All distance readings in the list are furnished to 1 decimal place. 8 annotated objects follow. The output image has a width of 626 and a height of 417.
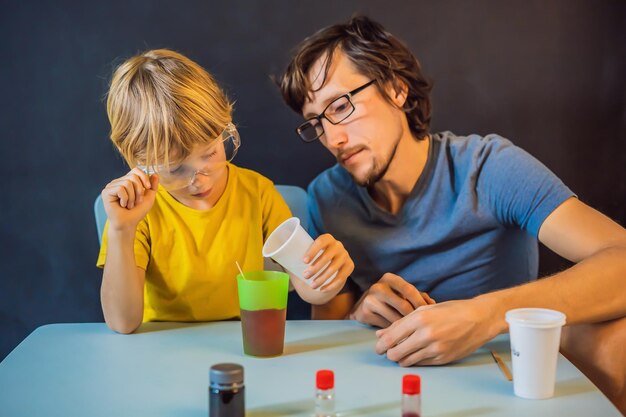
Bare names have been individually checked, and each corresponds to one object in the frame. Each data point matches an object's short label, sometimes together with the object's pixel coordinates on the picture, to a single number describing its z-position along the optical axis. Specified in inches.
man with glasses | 74.1
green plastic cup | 53.5
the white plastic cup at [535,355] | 45.1
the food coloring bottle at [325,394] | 41.9
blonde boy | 63.4
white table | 44.3
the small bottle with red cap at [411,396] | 41.0
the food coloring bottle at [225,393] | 40.9
